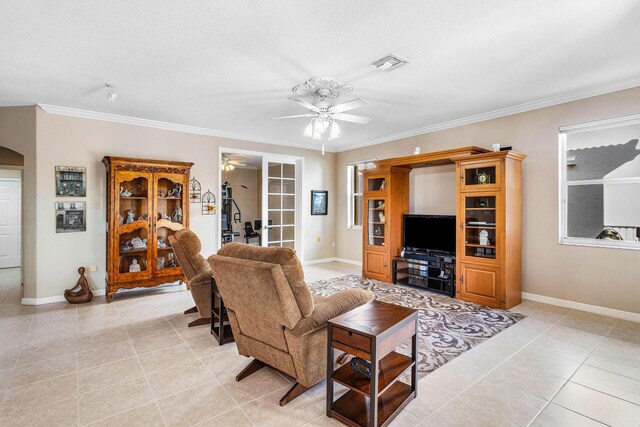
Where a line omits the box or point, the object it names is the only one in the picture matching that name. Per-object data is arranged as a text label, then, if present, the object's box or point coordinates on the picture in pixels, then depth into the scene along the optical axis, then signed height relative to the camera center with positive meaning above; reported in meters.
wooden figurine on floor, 4.30 -1.11
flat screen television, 4.83 -0.35
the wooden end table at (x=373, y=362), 1.76 -0.97
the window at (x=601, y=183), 3.71 +0.35
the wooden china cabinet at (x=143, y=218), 4.40 -0.09
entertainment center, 4.08 -0.31
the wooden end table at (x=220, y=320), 3.00 -1.10
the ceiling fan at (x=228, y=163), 7.80 +1.28
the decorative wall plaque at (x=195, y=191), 5.45 +0.36
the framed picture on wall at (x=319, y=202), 7.10 +0.23
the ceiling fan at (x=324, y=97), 3.40 +1.37
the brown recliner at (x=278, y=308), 1.98 -0.66
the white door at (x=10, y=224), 6.84 -0.26
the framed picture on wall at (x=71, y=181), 4.41 +0.44
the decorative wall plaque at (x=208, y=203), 5.60 +0.16
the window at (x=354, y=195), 7.15 +0.38
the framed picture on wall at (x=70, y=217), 4.43 -0.07
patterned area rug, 2.86 -1.24
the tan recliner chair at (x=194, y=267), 3.35 -0.59
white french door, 6.51 +0.20
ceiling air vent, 2.92 +1.43
